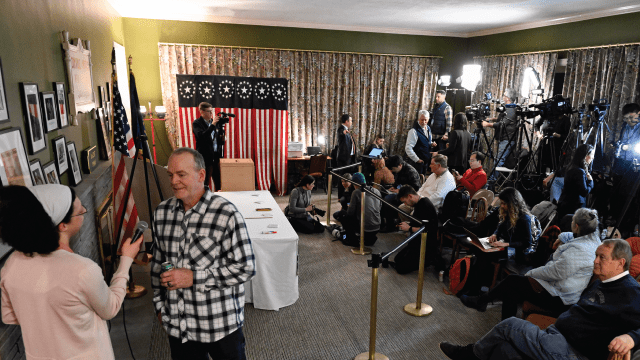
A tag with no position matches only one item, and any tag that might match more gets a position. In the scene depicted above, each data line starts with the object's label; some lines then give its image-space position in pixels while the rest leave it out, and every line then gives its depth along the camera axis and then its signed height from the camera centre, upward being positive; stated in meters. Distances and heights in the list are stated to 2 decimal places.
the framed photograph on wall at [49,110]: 2.54 -0.07
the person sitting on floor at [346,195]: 5.72 -1.37
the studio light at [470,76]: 6.89 +0.47
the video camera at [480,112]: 6.62 -0.14
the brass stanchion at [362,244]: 4.36 -1.63
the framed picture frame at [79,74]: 3.13 +0.22
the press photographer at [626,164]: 4.61 -0.73
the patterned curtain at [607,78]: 5.41 +0.38
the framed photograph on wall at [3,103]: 1.91 -0.02
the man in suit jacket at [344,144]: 6.95 -0.73
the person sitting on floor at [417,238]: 4.01 -1.39
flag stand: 3.12 -0.41
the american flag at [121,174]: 3.18 -0.59
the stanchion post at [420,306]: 3.27 -1.74
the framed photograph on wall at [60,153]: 2.69 -0.37
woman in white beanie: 1.23 -0.58
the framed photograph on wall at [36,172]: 2.14 -0.40
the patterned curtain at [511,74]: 6.52 +0.53
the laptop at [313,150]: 7.31 -0.88
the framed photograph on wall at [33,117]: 2.25 -0.10
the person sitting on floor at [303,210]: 4.92 -1.34
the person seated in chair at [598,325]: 2.03 -1.15
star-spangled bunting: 6.54 -0.24
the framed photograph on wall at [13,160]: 1.82 -0.29
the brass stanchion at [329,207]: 5.48 -1.44
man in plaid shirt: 1.66 -0.66
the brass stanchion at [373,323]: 2.68 -1.49
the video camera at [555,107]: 5.34 -0.04
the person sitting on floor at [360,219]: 4.63 -1.38
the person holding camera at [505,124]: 6.69 -0.35
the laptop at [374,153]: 6.79 -0.86
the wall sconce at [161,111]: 6.69 -0.19
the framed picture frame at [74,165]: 2.97 -0.50
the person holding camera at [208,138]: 5.51 -0.51
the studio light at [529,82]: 6.68 +0.38
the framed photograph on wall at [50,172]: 2.39 -0.45
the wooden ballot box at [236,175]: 4.68 -0.87
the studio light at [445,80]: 7.79 +0.45
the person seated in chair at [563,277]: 2.71 -1.20
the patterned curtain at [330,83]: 6.93 +0.37
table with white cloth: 3.24 -1.36
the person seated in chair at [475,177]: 5.05 -0.93
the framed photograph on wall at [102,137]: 4.12 -0.39
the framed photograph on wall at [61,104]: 2.84 -0.03
